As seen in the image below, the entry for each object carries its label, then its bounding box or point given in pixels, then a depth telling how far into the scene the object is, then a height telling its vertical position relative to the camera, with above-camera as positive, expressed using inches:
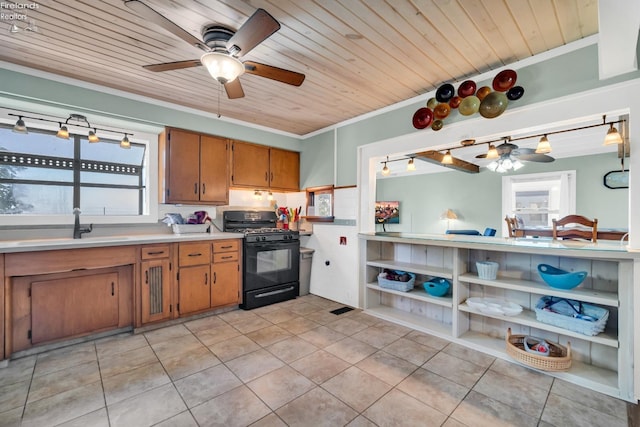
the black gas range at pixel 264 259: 138.6 -24.4
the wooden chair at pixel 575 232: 116.4 -8.6
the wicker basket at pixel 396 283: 119.8 -31.3
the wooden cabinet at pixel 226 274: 130.0 -29.2
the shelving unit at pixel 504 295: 73.1 -29.7
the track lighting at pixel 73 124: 101.7 +35.4
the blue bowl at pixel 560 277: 79.7 -18.8
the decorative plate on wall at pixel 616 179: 172.3 +21.9
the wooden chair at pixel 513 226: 165.5 -7.7
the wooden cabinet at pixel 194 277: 120.6 -28.7
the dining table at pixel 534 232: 157.8 -10.6
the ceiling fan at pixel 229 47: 58.0 +40.5
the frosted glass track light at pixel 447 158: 136.2 +27.8
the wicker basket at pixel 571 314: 77.0 -30.4
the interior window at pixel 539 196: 193.3 +13.0
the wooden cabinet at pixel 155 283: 111.4 -29.1
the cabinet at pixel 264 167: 151.1 +27.3
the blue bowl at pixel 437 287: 110.1 -29.9
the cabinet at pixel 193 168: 129.3 +22.6
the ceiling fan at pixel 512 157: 134.4 +31.5
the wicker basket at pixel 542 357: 79.0 -42.9
